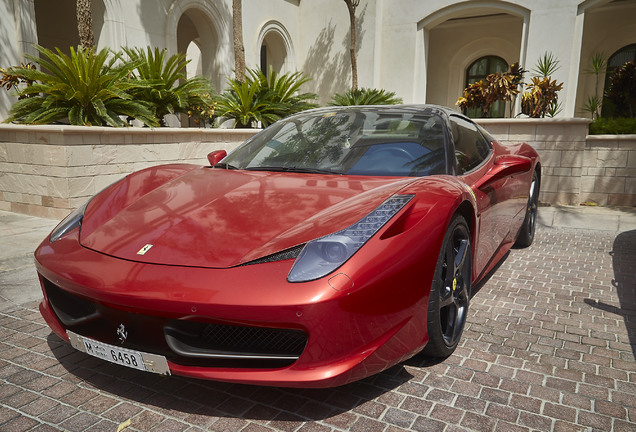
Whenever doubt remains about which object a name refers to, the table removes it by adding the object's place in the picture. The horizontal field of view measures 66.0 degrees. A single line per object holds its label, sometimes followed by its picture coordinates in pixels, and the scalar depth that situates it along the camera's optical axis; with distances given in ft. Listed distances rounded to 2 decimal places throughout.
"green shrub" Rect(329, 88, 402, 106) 40.71
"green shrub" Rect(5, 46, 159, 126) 20.92
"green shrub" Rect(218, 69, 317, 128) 30.68
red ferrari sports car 6.18
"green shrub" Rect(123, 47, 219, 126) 25.41
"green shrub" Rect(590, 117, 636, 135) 27.12
